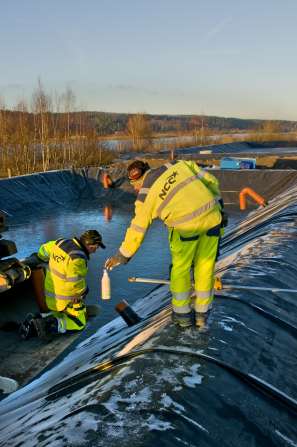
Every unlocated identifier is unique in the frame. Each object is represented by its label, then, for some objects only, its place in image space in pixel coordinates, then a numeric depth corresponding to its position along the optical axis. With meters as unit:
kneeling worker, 6.24
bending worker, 3.56
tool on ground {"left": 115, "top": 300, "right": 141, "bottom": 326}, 5.23
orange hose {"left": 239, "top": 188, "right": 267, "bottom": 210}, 9.78
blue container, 22.97
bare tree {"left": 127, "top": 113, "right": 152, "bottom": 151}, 64.81
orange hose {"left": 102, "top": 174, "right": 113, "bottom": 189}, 25.44
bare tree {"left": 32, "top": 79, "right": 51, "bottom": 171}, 34.00
